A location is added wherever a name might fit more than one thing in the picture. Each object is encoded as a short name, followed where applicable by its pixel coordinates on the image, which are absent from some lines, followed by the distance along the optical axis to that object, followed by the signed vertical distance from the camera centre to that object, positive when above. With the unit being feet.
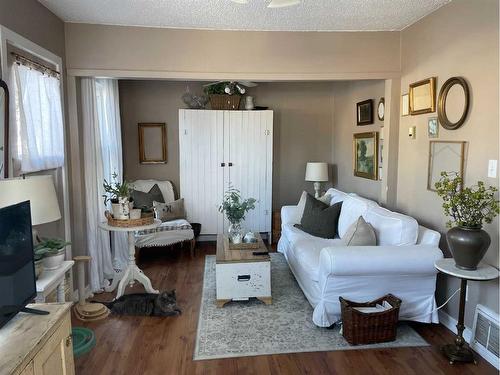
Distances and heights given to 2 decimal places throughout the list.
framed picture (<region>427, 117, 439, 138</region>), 10.11 +0.63
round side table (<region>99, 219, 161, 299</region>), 11.18 -3.71
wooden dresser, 4.26 -2.31
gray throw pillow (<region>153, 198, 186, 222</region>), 15.57 -2.45
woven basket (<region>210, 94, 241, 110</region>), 16.35 +2.16
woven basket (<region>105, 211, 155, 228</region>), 10.65 -2.00
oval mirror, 8.93 +1.17
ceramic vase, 7.46 -1.86
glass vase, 11.68 -2.55
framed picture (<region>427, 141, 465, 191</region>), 9.11 -0.20
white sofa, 8.65 -2.82
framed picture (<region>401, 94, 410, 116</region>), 11.60 +1.42
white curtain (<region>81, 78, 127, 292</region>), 11.66 -0.43
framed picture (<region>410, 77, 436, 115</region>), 10.18 +1.53
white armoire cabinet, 16.33 -0.40
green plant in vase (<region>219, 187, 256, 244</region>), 11.51 -1.88
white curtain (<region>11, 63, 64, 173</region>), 7.95 +0.69
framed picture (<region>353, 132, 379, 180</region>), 13.73 -0.15
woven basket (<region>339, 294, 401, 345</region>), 8.53 -3.92
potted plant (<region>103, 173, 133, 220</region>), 10.71 -1.43
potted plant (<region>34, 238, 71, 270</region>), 7.24 -1.94
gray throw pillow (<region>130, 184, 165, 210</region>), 15.69 -1.94
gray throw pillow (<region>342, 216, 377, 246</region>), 9.74 -2.19
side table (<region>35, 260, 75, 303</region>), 6.58 -2.35
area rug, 8.63 -4.44
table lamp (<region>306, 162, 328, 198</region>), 16.94 -0.99
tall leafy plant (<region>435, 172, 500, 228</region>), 7.65 -1.09
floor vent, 7.95 -3.98
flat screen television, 4.88 -1.50
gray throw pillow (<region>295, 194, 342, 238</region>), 12.81 -2.35
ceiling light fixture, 7.44 +2.92
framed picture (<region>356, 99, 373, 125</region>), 14.16 +1.49
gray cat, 10.39 -4.29
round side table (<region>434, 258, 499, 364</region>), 7.59 -3.04
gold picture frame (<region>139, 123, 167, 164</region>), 17.43 +0.37
